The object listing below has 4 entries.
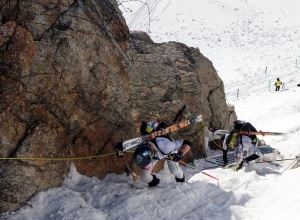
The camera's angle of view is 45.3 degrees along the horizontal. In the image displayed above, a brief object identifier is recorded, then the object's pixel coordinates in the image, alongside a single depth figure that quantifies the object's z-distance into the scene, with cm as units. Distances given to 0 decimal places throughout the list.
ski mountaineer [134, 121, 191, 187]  654
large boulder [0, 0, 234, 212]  579
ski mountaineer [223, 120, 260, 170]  973
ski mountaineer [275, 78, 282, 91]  2770
